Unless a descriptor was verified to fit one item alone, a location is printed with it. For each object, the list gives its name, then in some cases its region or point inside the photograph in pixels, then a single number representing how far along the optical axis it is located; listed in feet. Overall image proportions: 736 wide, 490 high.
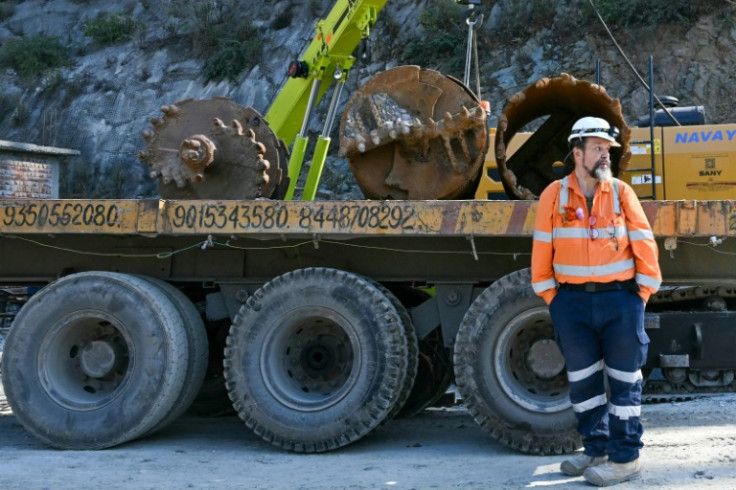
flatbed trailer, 20.77
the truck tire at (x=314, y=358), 21.15
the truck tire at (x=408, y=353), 21.62
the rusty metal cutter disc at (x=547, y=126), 22.21
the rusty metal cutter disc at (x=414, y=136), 22.45
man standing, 17.28
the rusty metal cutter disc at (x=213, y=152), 23.54
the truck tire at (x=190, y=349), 22.44
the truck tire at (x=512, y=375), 20.31
